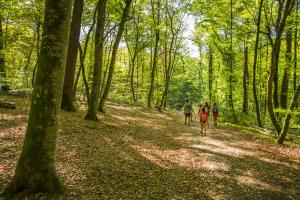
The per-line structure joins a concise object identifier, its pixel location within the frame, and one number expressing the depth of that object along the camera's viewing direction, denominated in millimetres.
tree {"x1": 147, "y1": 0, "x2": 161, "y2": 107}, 32500
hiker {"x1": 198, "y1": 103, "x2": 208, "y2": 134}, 16812
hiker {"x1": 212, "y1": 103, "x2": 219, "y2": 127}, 21875
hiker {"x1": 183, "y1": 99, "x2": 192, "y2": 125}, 20516
